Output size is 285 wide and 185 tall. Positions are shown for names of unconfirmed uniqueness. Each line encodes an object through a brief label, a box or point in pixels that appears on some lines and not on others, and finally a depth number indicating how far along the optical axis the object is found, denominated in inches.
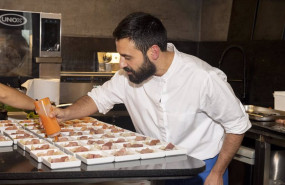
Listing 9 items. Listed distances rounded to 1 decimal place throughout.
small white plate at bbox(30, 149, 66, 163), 79.9
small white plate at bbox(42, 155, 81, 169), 75.0
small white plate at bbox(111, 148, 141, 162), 80.0
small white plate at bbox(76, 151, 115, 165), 77.6
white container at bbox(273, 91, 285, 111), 169.3
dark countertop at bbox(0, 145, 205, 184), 73.2
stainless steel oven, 217.9
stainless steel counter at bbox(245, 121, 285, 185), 139.3
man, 95.3
